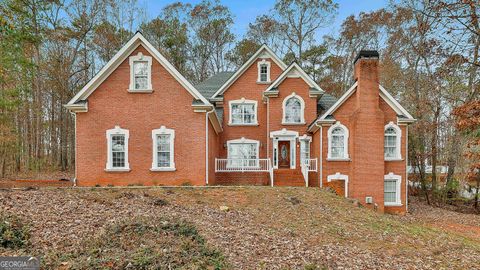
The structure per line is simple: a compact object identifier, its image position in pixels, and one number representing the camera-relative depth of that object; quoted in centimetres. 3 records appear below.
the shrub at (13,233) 546
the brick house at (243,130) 1430
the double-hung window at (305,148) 1905
